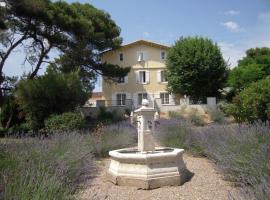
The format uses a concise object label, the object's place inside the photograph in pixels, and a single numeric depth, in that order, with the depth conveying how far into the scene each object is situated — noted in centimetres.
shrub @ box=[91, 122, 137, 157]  615
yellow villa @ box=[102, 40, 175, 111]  2210
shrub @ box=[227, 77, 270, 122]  801
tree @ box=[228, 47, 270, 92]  1670
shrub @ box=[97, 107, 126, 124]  1551
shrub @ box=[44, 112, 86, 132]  885
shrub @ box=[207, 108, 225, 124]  1370
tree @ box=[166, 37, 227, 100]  1799
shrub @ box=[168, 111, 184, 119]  1484
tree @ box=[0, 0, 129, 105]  1204
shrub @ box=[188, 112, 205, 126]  1304
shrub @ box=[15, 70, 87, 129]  1011
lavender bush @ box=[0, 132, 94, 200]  232
